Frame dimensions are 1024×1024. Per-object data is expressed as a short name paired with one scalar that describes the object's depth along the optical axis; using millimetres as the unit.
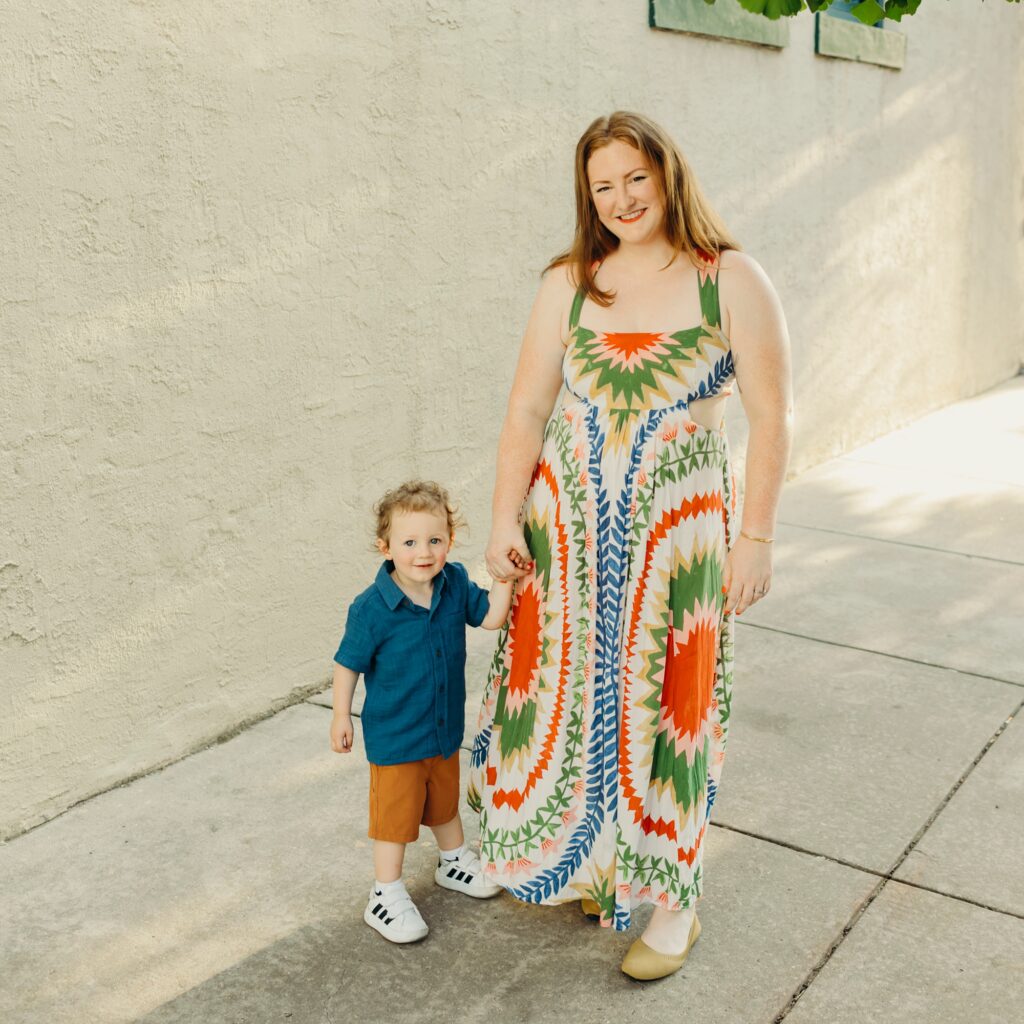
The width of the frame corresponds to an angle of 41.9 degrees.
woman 2688
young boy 2830
